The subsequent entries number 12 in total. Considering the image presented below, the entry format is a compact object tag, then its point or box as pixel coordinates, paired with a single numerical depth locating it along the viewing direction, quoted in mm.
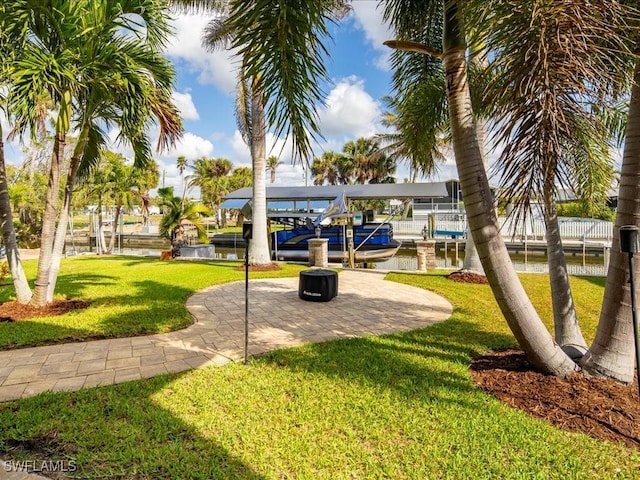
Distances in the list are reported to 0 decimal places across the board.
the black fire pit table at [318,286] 7090
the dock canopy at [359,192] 17547
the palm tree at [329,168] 43594
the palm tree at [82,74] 4457
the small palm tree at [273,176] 51506
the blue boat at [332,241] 17562
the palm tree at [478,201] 3090
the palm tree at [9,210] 4871
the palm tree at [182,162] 51712
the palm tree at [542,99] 2008
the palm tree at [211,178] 44062
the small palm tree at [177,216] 14859
